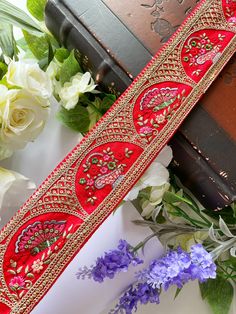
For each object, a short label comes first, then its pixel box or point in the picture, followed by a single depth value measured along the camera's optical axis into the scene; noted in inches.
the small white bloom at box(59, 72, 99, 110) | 22.0
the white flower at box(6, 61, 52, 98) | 19.9
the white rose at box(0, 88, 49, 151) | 19.7
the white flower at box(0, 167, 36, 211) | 20.0
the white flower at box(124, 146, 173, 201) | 20.9
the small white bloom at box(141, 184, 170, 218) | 21.1
